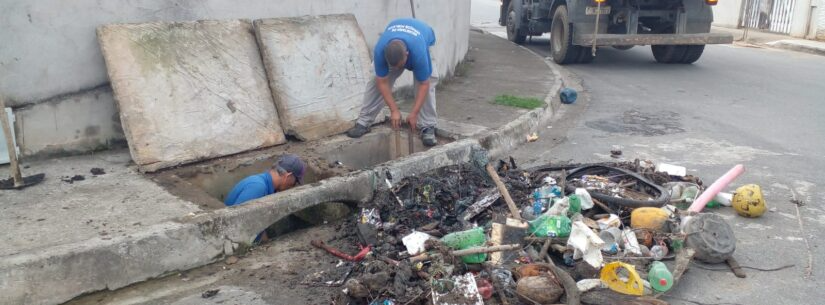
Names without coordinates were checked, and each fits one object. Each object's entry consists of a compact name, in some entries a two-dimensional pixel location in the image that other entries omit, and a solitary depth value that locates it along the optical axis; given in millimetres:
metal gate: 17922
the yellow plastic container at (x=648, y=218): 4230
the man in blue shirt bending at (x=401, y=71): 5574
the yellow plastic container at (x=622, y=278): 3520
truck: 10883
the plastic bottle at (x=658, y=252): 3971
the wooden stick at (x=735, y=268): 3900
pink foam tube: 4652
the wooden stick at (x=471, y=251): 3750
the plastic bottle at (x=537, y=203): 4500
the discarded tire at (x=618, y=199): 4566
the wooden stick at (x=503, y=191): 4312
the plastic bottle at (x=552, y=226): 4047
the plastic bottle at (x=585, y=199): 4551
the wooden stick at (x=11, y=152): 4125
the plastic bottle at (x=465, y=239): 3922
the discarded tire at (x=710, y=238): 3959
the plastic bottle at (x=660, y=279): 3564
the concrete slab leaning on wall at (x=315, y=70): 5855
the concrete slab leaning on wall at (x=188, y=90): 4918
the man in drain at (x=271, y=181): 4449
